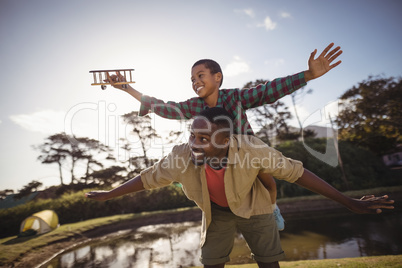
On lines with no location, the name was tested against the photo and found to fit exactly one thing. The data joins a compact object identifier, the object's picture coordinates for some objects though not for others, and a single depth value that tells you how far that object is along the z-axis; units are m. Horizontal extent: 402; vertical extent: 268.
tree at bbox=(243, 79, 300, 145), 21.87
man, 1.76
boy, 1.99
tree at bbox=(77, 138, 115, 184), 21.69
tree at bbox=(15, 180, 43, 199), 18.45
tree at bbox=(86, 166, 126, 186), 21.47
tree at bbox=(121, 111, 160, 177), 21.59
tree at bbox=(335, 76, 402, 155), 12.04
